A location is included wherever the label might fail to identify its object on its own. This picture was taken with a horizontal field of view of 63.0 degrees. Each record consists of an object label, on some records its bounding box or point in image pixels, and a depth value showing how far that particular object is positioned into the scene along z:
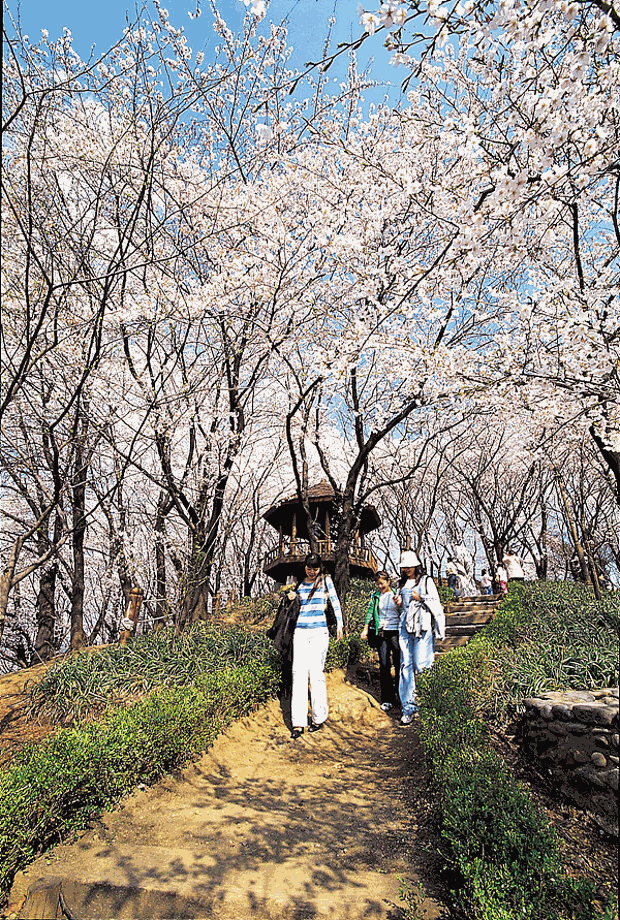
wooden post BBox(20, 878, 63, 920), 2.56
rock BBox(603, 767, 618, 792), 3.68
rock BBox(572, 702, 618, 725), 3.93
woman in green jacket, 7.05
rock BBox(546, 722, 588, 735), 4.05
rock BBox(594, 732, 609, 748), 3.86
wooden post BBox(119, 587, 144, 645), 10.37
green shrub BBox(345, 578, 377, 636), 10.73
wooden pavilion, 16.56
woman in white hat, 6.35
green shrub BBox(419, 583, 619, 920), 2.36
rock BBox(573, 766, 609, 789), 3.79
